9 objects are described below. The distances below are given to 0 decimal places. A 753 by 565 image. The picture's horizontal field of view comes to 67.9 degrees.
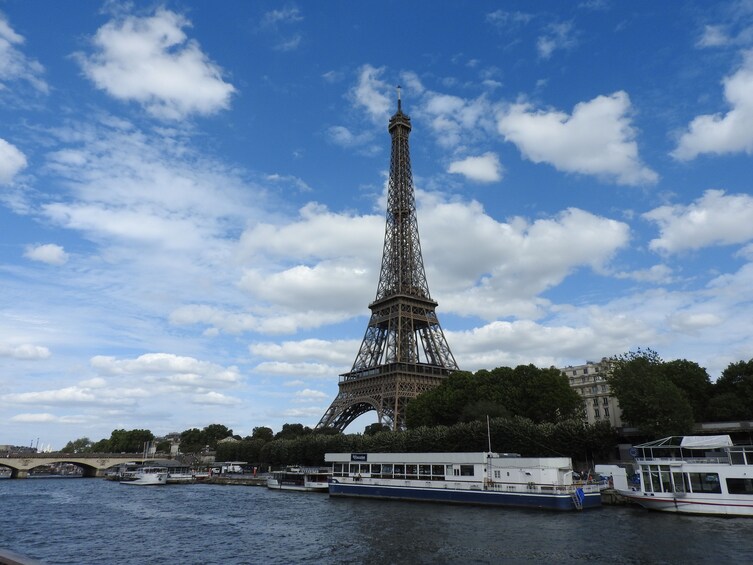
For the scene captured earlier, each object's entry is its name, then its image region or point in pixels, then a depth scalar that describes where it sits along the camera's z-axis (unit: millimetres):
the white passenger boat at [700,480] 44031
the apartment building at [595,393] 120625
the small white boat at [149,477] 105250
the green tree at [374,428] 97050
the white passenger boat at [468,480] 50969
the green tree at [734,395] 79938
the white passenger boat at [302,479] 80750
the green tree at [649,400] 68750
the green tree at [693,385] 86812
